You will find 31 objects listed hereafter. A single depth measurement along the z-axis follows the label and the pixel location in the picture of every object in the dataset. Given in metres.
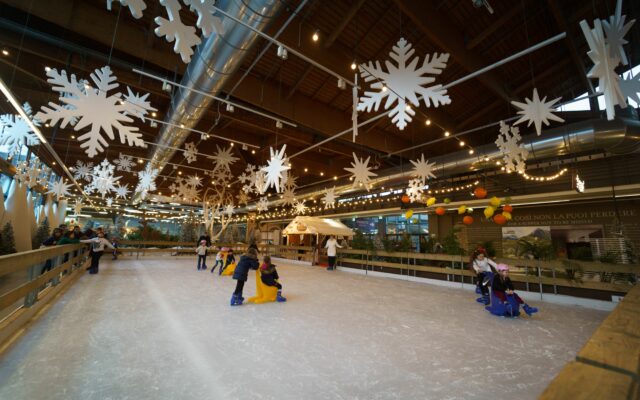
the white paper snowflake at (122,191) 10.29
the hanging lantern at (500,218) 7.99
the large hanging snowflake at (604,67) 1.71
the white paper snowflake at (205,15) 1.67
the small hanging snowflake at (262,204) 9.98
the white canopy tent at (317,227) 11.78
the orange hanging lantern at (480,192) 7.43
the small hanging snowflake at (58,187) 8.32
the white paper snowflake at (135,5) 1.54
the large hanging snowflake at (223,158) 7.76
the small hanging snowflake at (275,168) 4.73
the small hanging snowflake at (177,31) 1.68
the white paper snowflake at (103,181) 7.02
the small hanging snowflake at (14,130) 4.96
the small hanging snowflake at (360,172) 6.18
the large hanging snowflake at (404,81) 2.42
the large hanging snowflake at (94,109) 2.32
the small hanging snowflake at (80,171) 9.09
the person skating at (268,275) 5.00
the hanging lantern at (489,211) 7.65
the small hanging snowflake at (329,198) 9.02
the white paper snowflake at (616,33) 1.75
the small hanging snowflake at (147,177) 7.74
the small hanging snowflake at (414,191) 7.82
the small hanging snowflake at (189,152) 6.92
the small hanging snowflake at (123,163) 8.50
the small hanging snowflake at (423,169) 6.88
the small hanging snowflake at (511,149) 5.02
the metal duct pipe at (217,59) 2.89
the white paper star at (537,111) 3.53
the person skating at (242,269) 4.66
